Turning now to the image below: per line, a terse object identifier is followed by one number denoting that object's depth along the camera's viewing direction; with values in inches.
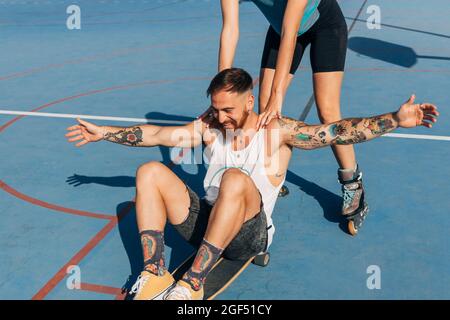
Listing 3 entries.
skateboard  138.5
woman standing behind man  171.2
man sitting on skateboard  131.2
